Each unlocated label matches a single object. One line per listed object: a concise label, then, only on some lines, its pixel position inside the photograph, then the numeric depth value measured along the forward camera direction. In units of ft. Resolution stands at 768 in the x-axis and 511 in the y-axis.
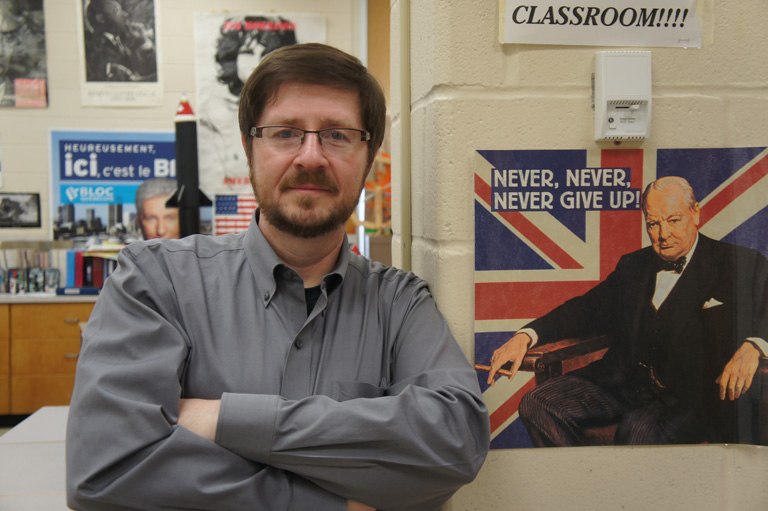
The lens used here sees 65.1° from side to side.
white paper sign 3.82
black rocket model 9.99
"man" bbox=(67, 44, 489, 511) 3.01
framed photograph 14.08
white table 4.37
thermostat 3.76
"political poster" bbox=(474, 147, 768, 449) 3.85
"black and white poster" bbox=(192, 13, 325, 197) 14.26
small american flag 14.52
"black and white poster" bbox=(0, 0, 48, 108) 13.82
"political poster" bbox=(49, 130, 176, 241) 14.20
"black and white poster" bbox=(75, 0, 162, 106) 13.96
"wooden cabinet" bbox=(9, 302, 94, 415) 12.92
